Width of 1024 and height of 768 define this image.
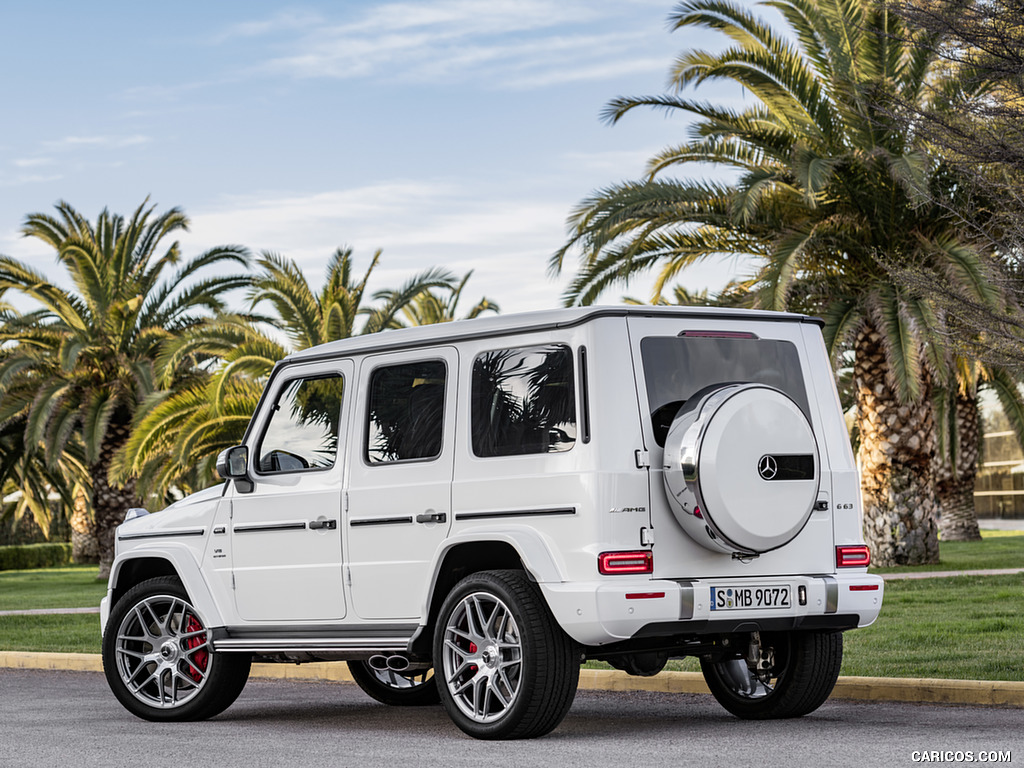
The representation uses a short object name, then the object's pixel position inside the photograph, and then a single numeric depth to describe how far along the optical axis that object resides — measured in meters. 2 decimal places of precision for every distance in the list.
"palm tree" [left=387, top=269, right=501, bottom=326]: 33.09
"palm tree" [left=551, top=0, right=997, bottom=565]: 20.52
